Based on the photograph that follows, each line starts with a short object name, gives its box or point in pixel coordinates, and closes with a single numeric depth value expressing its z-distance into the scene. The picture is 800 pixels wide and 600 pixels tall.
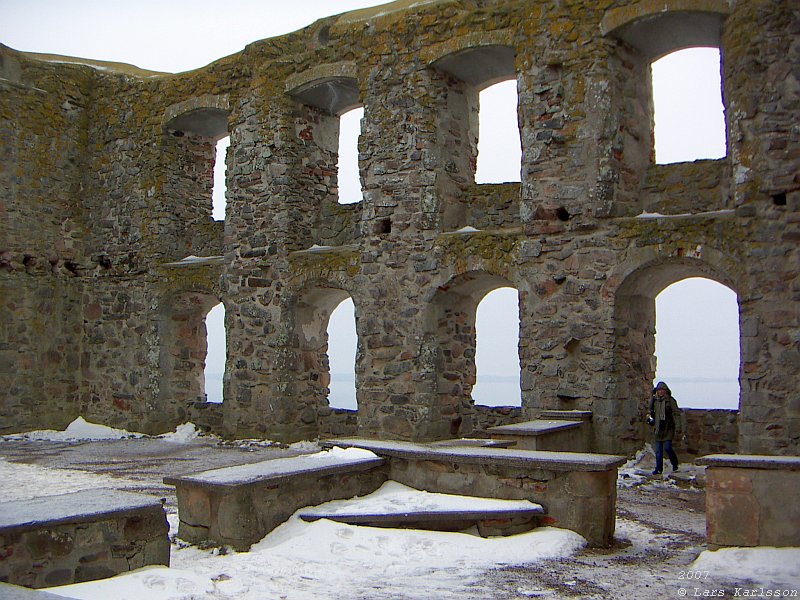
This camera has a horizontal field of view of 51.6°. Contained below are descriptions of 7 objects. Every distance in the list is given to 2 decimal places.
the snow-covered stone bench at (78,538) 4.50
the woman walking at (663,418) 9.41
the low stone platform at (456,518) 5.96
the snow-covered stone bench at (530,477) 5.92
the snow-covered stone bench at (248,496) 5.66
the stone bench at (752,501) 5.29
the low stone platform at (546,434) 8.11
